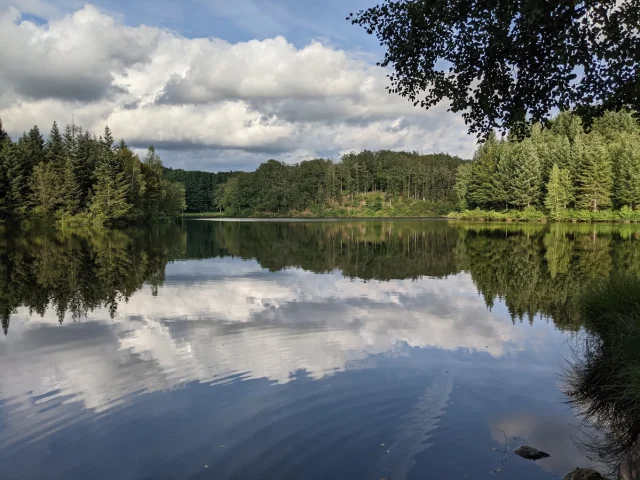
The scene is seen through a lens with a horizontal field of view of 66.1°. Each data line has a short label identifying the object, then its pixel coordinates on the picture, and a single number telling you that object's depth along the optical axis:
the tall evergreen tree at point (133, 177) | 71.75
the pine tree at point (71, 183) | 65.12
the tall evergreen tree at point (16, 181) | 63.34
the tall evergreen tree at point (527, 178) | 82.12
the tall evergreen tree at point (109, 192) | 65.62
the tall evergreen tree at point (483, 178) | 93.12
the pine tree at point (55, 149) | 68.50
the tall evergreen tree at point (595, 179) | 76.31
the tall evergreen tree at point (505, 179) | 86.44
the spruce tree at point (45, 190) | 63.75
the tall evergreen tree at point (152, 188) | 81.62
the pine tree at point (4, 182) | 62.94
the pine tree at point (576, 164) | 78.94
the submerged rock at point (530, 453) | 5.99
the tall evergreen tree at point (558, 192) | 76.94
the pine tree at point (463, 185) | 101.12
